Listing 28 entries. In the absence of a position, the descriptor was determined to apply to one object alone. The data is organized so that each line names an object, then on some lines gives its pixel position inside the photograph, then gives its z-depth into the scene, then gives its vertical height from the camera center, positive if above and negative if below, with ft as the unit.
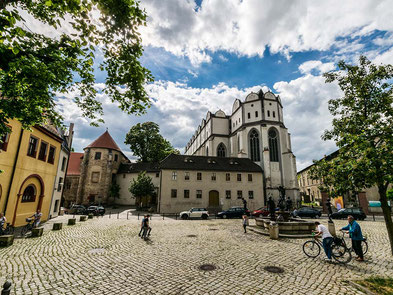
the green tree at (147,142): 168.11 +43.28
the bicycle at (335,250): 26.82 -8.10
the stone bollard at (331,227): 41.57 -6.84
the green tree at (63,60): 18.92 +14.55
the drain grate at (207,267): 24.13 -9.37
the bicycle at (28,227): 46.29 -9.17
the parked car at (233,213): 83.66 -8.50
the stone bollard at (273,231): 41.88 -8.08
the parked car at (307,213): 87.10 -8.11
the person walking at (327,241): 26.96 -6.32
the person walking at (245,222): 49.01 -7.19
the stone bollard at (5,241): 33.62 -8.92
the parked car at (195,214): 81.87 -8.96
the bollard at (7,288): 12.42 -6.39
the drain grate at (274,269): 23.28 -9.15
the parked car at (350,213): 82.02 -7.70
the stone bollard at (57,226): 50.85 -9.42
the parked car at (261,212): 86.17 -8.31
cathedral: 134.72 +42.50
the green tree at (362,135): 24.90 +8.29
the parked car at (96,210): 92.67 -9.28
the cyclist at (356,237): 26.25 -5.57
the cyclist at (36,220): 48.02 -7.45
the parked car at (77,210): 99.55 -9.95
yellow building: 47.97 +5.43
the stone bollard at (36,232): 42.19 -9.16
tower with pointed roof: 131.23 +14.01
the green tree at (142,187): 114.93 +2.70
